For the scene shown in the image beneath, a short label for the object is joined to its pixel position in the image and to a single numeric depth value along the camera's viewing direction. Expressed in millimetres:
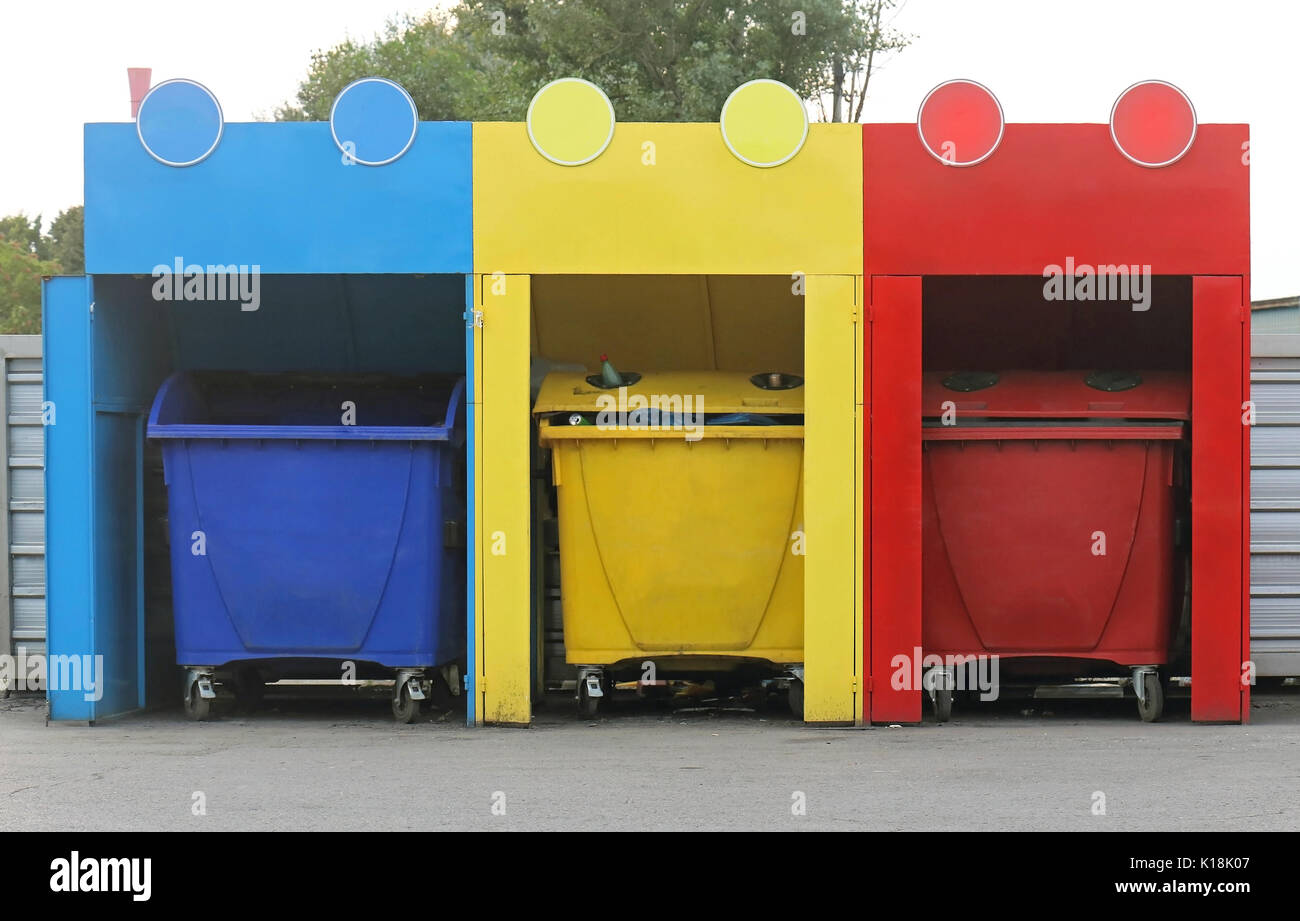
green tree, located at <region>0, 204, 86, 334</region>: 42594
